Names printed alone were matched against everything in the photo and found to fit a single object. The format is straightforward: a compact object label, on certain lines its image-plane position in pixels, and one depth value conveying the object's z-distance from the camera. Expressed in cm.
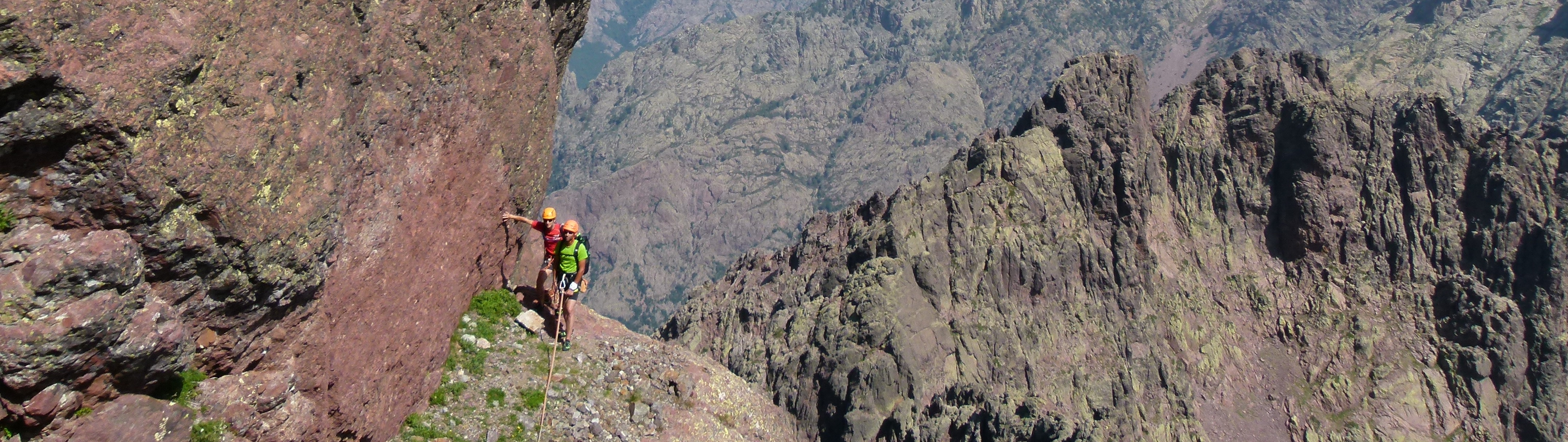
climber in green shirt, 2748
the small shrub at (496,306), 2702
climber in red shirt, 2786
